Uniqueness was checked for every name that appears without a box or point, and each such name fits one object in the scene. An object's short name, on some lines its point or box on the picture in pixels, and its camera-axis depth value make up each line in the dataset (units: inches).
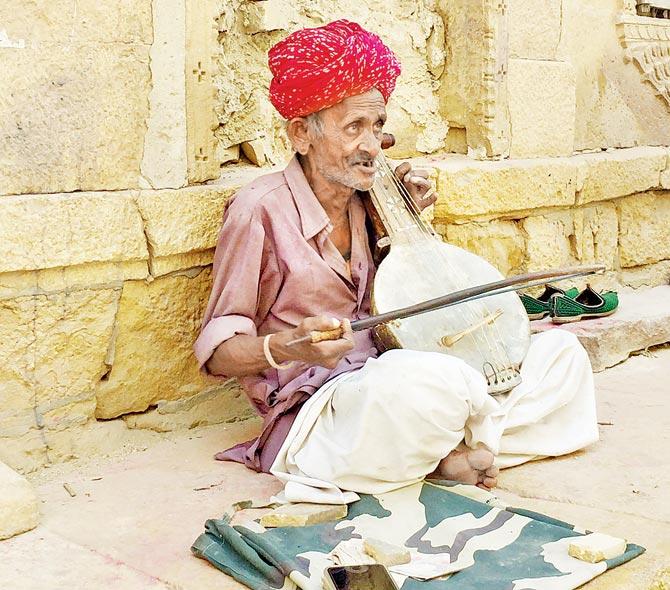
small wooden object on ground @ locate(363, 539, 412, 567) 95.9
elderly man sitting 109.6
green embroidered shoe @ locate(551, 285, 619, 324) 176.2
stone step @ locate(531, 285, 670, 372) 169.8
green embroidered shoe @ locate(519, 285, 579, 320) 178.7
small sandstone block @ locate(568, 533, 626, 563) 95.8
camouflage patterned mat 93.7
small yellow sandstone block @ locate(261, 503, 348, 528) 104.6
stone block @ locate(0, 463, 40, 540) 103.6
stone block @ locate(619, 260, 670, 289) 215.2
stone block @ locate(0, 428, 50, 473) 122.4
